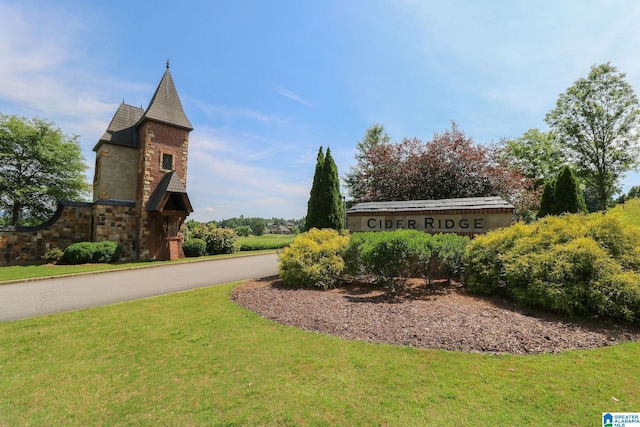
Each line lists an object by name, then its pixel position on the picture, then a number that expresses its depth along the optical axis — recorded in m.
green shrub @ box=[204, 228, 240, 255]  21.16
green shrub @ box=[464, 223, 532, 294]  6.77
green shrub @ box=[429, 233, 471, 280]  7.21
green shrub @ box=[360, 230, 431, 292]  6.85
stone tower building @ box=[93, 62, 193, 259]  17.79
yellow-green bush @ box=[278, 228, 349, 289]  8.07
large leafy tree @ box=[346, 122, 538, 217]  17.97
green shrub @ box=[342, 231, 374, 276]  8.13
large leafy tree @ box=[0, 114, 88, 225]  21.58
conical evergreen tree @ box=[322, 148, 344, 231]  13.71
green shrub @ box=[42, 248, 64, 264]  15.13
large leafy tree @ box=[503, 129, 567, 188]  29.13
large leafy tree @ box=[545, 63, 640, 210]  24.52
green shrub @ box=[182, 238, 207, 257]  18.98
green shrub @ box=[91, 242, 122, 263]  15.57
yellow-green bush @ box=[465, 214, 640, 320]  5.08
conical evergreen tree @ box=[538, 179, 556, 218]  16.73
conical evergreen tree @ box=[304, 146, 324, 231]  13.77
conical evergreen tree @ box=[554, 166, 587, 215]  14.90
